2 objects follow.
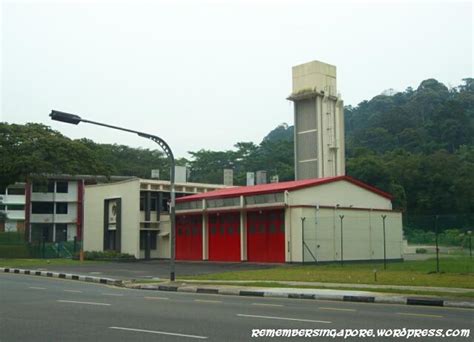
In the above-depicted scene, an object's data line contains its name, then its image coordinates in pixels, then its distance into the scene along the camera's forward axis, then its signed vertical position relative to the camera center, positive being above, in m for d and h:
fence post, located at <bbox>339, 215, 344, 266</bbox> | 33.19 -0.88
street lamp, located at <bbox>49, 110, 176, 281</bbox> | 20.89 +3.60
